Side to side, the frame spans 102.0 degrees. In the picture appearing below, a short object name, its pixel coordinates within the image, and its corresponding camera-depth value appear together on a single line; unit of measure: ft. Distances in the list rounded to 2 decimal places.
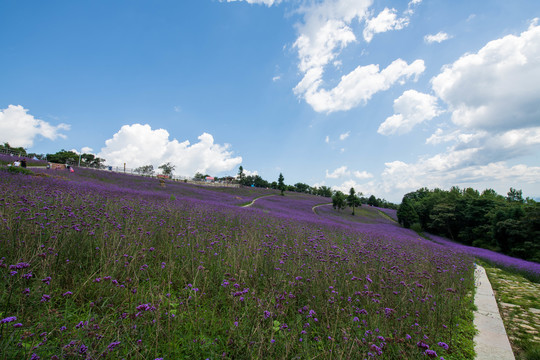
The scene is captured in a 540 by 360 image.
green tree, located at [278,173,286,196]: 195.25
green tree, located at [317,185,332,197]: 334.36
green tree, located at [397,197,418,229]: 121.70
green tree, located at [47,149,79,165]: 202.75
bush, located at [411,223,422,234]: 115.59
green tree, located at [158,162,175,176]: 261.24
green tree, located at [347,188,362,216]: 151.94
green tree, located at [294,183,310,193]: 353.96
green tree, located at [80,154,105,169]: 265.34
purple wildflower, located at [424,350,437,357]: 5.87
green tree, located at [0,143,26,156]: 206.14
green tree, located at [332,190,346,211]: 147.54
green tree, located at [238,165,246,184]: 280.31
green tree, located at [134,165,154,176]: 229.82
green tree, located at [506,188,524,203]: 133.78
